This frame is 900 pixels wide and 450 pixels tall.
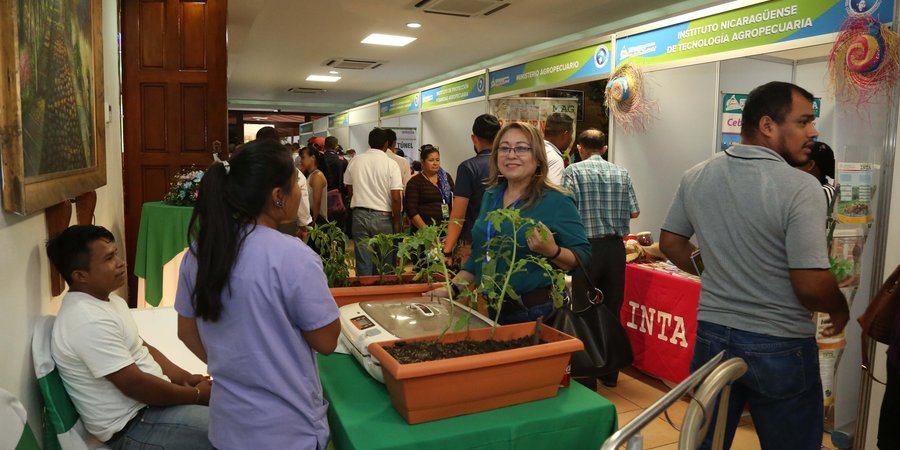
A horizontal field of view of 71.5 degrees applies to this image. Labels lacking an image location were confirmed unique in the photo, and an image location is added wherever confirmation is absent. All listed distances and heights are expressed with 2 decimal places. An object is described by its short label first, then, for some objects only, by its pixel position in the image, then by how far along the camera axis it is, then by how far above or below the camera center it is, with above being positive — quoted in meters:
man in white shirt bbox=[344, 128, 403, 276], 5.00 -0.23
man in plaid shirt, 3.68 -0.26
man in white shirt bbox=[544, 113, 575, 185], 3.83 +0.19
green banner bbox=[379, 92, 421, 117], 9.61 +0.99
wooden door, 4.82 +0.54
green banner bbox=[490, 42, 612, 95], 4.81 +0.86
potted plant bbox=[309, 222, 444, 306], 2.05 -0.41
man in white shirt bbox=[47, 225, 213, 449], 1.69 -0.56
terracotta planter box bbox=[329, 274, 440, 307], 2.04 -0.42
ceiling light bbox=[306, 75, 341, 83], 12.54 +1.73
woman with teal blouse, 1.92 -0.16
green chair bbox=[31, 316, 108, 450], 1.67 -0.67
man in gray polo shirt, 1.63 -0.26
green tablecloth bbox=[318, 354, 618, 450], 1.27 -0.55
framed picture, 1.45 +0.16
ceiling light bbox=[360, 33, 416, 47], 8.14 +1.66
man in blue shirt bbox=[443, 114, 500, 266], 3.48 -0.10
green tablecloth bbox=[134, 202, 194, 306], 3.72 -0.48
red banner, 3.49 -0.88
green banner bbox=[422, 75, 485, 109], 7.01 +0.92
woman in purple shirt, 1.26 -0.29
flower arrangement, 3.98 -0.20
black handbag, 2.15 -0.59
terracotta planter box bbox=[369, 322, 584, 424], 1.29 -0.46
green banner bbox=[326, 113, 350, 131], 14.51 +1.06
